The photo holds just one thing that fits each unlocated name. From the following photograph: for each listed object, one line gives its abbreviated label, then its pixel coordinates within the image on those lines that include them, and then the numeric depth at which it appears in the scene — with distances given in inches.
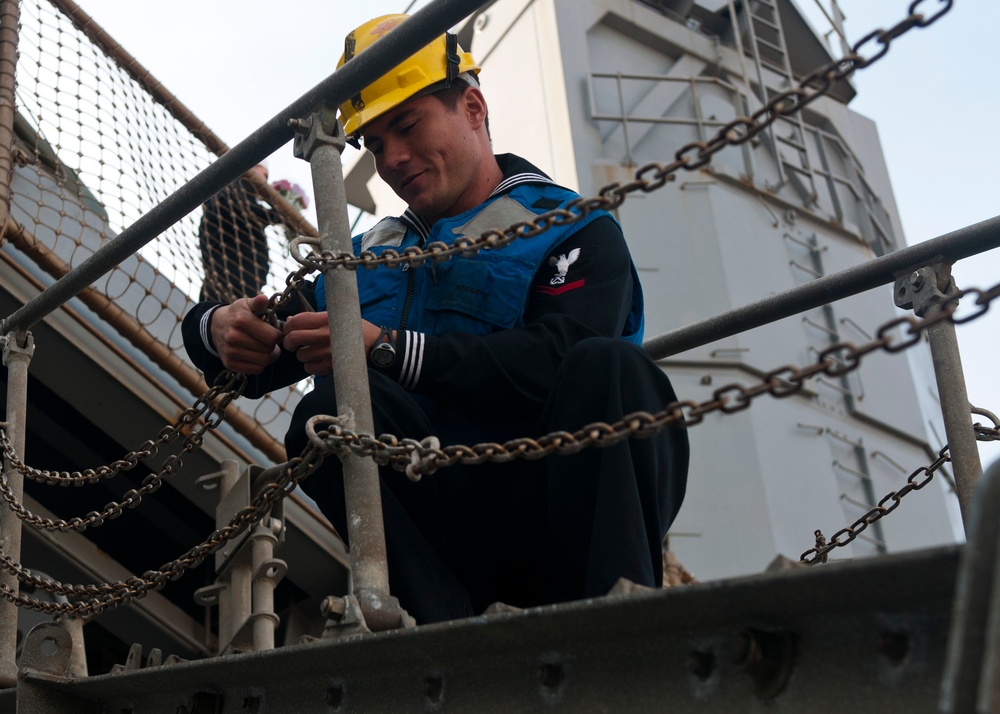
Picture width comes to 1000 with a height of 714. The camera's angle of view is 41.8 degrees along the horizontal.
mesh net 177.5
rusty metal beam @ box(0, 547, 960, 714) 46.5
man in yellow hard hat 76.4
